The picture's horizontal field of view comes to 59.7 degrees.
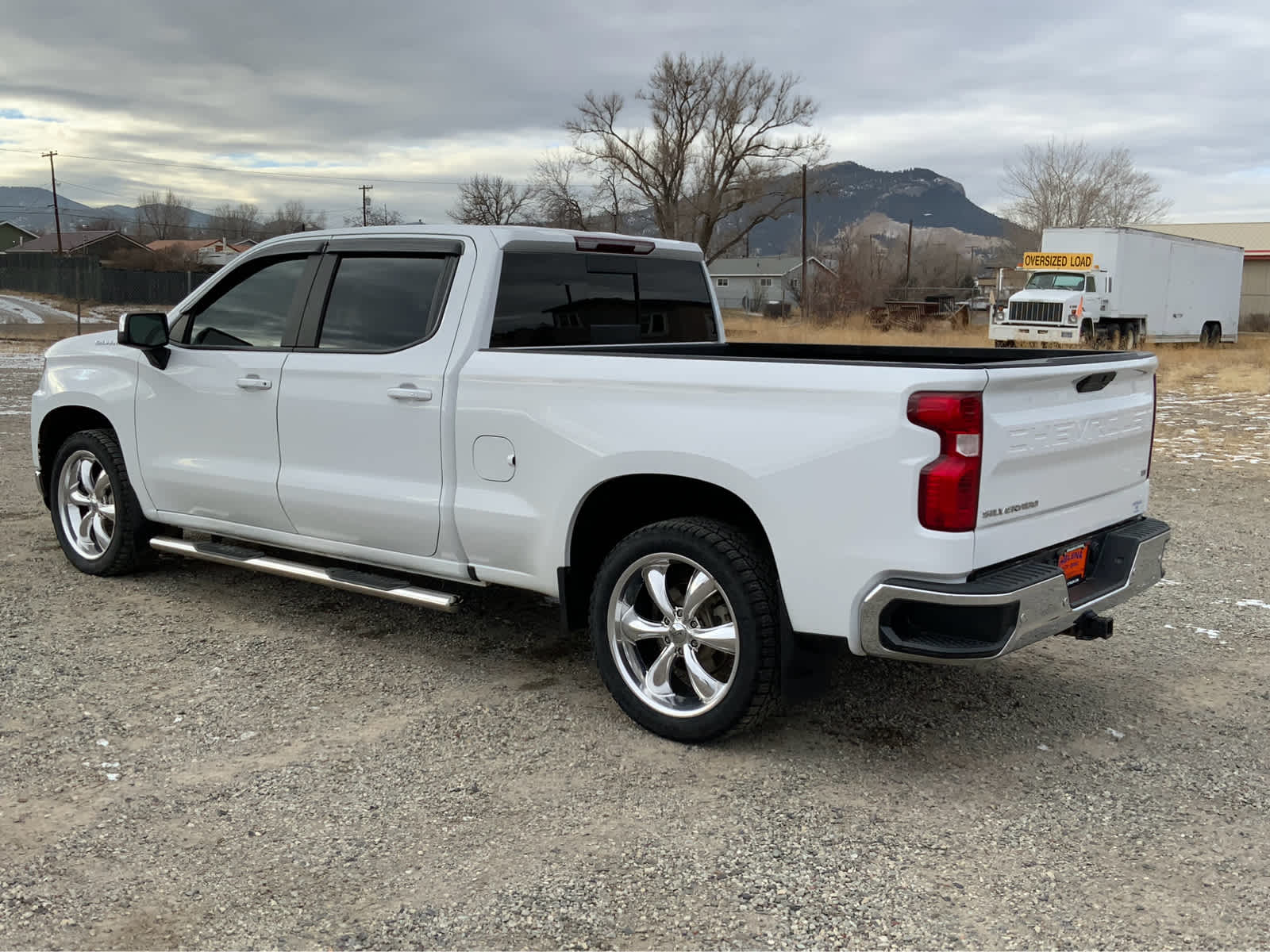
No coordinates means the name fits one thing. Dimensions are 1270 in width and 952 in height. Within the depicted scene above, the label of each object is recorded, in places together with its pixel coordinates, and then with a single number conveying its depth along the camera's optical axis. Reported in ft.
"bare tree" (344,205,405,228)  243.19
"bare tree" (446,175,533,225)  248.73
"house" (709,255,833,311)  311.68
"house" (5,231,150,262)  311.06
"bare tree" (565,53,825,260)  189.57
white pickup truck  11.38
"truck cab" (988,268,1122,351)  90.22
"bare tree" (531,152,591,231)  206.63
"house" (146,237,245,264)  304.30
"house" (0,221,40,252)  381.60
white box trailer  90.99
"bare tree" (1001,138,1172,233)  236.22
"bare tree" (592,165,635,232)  199.21
